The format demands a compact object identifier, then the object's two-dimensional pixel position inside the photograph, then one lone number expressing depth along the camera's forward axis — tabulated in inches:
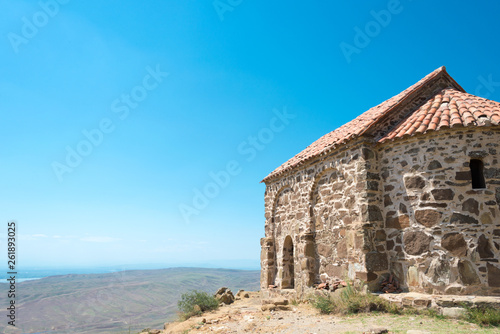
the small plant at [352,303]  301.3
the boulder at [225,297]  535.0
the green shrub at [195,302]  461.1
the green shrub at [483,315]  247.3
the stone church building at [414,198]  294.5
